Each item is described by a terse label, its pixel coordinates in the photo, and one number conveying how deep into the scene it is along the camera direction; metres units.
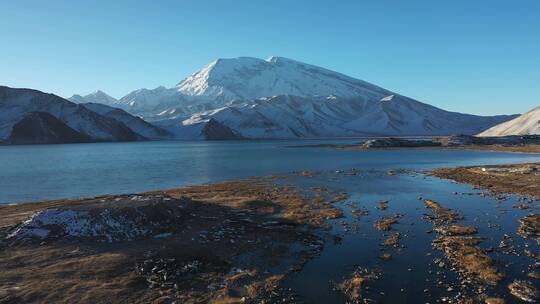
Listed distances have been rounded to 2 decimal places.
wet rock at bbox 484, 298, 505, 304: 21.12
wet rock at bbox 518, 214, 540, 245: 33.46
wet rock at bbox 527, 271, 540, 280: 24.39
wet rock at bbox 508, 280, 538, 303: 21.58
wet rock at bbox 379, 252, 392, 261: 28.35
